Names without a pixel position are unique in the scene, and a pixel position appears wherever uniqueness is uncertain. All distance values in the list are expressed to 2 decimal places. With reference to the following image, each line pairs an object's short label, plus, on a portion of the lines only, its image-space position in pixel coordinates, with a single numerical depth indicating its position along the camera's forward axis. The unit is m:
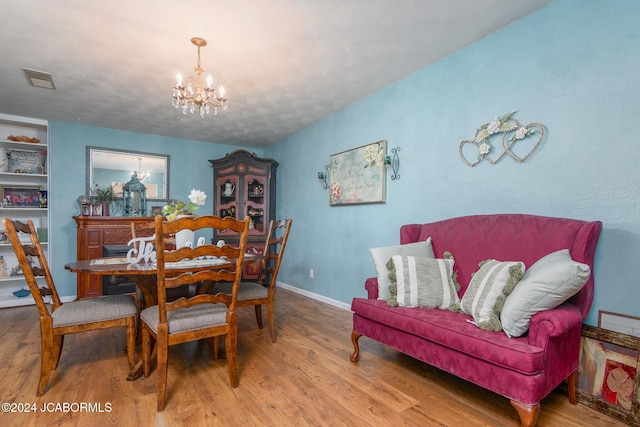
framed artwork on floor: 1.57
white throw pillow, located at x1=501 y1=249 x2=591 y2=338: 1.42
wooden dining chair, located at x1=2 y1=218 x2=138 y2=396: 1.71
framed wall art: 3.11
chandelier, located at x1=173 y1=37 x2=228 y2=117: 2.22
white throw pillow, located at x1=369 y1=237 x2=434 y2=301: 2.20
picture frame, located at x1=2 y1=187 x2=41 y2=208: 3.84
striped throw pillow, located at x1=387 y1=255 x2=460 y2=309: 2.04
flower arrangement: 2.33
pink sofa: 1.40
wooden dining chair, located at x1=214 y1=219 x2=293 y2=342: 2.45
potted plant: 4.14
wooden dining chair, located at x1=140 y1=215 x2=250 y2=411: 1.58
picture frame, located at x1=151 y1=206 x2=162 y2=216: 4.53
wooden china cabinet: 4.84
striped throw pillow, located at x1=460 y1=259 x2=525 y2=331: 1.66
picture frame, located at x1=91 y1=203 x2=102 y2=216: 4.03
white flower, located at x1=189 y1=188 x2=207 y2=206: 2.40
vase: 2.25
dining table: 1.76
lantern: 4.33
